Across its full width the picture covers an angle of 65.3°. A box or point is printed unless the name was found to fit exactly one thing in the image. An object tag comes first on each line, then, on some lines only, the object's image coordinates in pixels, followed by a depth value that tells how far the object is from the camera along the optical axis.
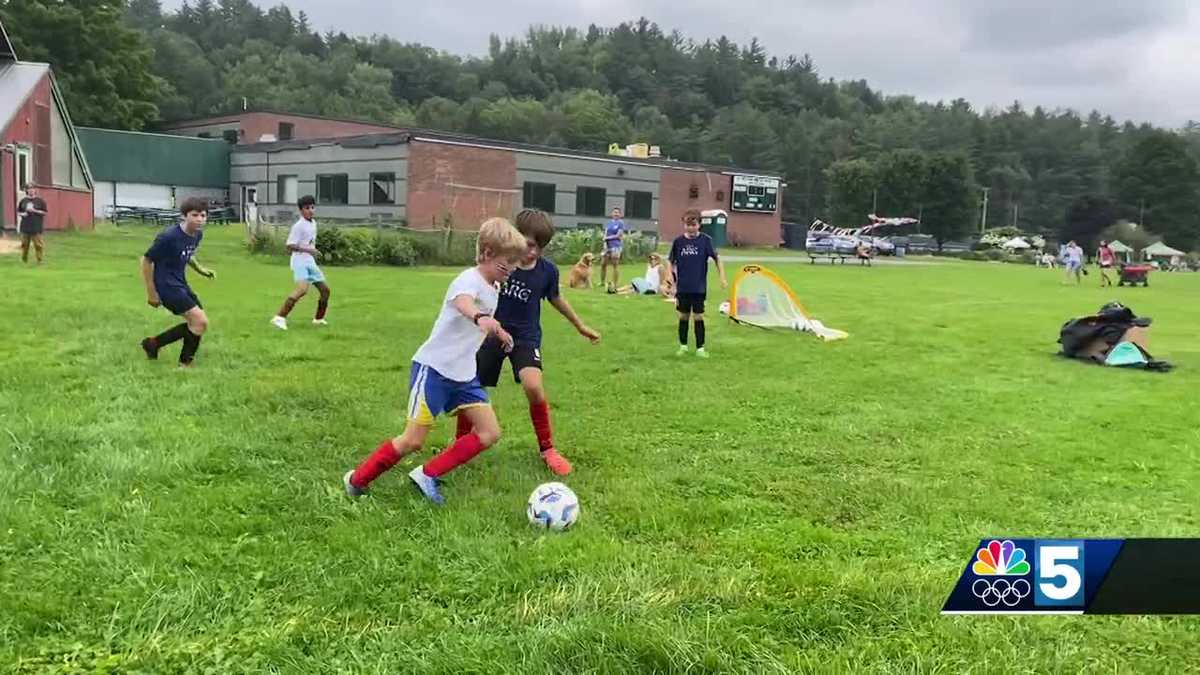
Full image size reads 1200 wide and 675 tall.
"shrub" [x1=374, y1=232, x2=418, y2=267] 27.58
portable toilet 52.66
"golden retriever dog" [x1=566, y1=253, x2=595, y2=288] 21.20
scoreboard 56.41
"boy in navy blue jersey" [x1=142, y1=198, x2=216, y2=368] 8.86
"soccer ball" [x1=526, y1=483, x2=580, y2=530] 4.70
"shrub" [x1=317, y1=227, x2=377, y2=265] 26.20
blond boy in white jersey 4.99
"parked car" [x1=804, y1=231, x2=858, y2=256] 46.38
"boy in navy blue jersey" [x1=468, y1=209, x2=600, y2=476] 6.24
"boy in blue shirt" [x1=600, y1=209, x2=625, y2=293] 21.16
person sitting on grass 20.20
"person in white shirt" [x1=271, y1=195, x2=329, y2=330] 12.14
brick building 41.69
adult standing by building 20.23
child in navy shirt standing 11.22
